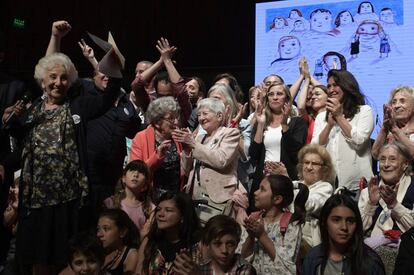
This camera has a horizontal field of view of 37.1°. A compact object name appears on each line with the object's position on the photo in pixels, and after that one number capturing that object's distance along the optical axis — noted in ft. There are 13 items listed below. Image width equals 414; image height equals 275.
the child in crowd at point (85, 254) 9.58
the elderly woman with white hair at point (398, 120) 11.53
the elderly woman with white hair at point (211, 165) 11.51
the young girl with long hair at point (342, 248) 9.15
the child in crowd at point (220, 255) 9.59
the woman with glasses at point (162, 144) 12.16
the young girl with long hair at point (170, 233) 10.70
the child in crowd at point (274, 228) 9.93
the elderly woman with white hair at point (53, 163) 9.58
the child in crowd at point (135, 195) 11.73
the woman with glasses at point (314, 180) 11.02
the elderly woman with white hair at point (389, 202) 10.10
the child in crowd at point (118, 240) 10.74
